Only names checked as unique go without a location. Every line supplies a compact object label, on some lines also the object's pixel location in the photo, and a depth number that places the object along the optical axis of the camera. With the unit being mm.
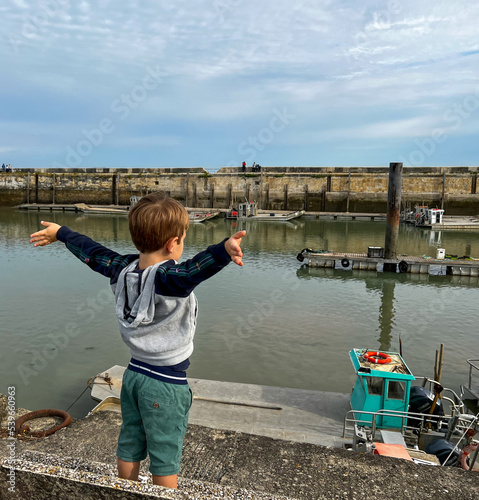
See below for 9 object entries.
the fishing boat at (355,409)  5680
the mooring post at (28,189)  55312
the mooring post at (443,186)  44300
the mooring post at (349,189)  47228
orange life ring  6445
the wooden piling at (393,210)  19703
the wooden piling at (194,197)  52231
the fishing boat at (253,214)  42750
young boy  1943
